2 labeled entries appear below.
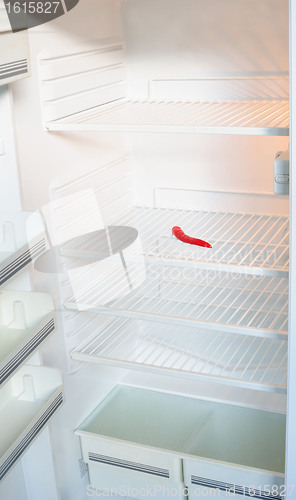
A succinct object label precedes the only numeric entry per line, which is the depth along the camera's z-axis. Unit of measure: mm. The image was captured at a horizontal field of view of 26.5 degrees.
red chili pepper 2141
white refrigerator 1681
